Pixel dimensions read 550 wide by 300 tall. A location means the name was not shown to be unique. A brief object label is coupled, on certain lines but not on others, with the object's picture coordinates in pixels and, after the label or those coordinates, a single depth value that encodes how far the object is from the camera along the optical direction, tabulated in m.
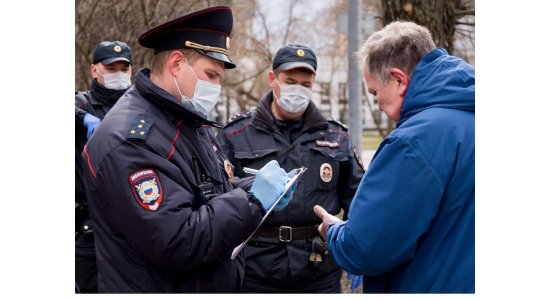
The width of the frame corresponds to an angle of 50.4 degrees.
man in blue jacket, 2.16
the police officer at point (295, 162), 3.83
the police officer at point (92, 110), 4.36
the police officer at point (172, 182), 2.30
